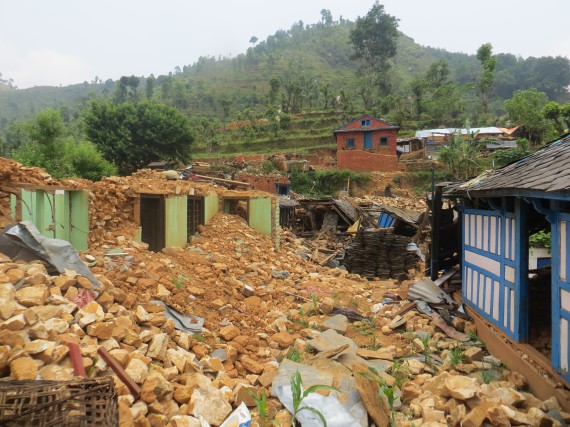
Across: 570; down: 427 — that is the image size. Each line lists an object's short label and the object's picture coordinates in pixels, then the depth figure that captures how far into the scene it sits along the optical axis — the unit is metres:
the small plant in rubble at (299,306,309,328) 7.40
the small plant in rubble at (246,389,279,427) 3.90
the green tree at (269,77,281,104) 50.21
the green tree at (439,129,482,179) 22.67
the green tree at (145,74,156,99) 65.31
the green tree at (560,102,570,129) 26.19
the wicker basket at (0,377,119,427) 2.42
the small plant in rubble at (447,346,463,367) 5.62
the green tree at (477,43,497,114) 41.62
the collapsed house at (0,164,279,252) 6.89
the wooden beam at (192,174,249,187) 17.22
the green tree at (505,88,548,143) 34.94
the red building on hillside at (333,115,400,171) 31.05
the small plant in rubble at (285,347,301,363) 5.60
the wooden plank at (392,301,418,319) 7.80
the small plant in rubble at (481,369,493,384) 5.08
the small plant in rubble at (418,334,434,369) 5.69
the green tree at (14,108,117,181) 22.23
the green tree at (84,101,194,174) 26.89
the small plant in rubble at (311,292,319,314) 8.10
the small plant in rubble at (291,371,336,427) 3.93
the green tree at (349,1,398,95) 57.97
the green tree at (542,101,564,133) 26.61
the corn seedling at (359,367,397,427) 4.23
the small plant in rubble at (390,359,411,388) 5.10
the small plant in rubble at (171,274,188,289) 7.19
